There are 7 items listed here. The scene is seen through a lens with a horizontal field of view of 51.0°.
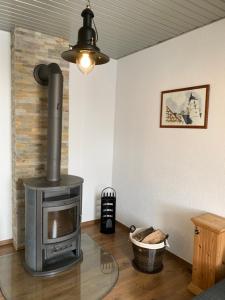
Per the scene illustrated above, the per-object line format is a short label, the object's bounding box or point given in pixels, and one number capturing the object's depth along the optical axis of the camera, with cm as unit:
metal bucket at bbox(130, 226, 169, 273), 238
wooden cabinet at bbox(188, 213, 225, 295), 198
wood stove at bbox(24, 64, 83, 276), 228
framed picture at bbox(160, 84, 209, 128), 237
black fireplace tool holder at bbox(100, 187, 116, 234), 326
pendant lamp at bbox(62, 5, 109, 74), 151
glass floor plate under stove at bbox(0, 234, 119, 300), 206
